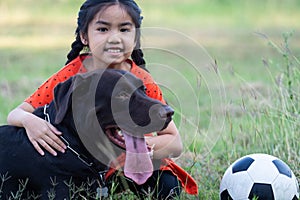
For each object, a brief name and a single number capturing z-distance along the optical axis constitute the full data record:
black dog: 7.22
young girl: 8.17
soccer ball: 7.90
